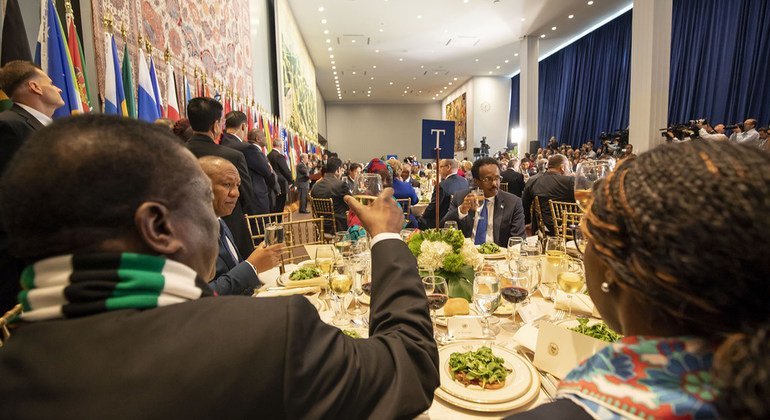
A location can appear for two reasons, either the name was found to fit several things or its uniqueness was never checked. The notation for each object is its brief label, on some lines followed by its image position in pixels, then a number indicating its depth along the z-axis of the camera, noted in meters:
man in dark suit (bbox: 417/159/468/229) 4.50
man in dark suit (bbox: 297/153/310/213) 10.30
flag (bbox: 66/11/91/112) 2.66
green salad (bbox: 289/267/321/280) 1.89
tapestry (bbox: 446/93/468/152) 20.92
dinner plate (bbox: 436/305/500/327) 1.43
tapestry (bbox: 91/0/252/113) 3.20
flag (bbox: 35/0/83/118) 2.46
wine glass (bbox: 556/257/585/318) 1.45
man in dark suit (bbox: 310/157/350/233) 5.14
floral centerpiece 1.57
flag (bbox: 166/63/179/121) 3.95
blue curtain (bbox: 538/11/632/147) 12.95
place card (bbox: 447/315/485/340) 1.33
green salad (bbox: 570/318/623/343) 1.13
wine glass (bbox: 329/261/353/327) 1.45
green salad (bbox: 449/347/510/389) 1.03
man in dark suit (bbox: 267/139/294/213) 6.40
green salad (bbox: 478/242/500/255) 2.36
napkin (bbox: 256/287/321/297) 1.74
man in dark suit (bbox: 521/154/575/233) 4.70
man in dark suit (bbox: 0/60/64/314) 1.88
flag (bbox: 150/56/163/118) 3.61
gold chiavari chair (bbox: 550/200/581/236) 4.07
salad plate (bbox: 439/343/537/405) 0.97
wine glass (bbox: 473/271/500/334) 1.28
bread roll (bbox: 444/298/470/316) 1.47
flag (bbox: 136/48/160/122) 3.44
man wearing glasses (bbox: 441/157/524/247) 3.19
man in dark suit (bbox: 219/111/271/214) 4.50
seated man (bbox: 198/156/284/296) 1.73
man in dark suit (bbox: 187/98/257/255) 3.24
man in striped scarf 0.55
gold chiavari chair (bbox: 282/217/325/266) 2.89
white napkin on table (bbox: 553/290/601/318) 1.53
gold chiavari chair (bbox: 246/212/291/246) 3.38
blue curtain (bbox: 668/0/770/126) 9.14
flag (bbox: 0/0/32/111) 2.15
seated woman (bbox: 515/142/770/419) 0.45
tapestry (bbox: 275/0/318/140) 9.04
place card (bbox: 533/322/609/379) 1.03
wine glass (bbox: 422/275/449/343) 1.29
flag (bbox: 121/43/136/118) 3.27
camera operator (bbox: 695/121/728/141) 7.88
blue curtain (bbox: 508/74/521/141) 19.34
